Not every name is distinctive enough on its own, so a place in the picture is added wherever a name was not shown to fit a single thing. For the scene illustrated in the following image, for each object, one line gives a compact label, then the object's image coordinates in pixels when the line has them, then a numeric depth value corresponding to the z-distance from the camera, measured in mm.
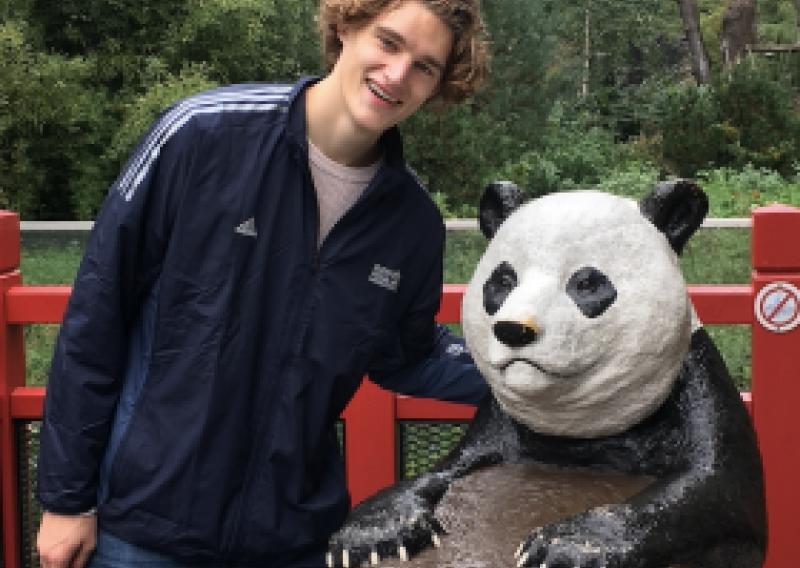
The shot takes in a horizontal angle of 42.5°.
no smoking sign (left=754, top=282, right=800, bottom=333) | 2557
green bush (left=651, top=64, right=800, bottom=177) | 9359
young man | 1891
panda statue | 1762
